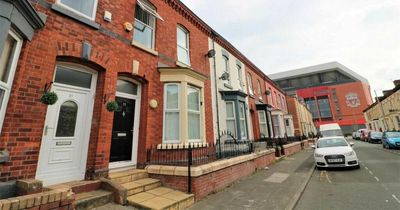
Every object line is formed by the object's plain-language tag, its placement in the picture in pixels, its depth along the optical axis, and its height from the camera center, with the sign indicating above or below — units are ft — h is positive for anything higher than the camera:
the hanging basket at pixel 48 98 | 13.67 +3.46
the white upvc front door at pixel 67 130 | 14.82 +1.46
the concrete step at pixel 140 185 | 15.77 -3.30
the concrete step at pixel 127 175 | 16.76 -2.59
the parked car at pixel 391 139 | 55.37 +0.12
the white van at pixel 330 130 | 74.64 +4.19
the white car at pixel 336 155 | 30.12 -2.23
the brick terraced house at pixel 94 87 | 12.63 +5.44
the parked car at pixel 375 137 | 85.68 +1.34
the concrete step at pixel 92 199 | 12.71 -3.50
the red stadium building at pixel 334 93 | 206.49 +52.16
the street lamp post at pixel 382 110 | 111.62 +16.63
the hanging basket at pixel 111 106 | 17.63 +3.60
